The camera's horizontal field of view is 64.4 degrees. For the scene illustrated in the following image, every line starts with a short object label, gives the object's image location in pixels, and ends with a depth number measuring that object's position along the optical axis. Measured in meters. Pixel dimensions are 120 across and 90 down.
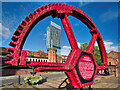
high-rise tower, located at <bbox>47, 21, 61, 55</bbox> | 103.00
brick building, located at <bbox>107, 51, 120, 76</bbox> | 18.93
